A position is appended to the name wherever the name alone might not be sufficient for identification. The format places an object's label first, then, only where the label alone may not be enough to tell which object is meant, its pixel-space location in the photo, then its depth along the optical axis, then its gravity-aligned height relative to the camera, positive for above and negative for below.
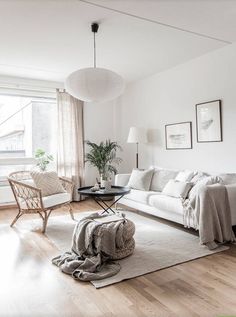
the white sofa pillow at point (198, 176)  4.04 -0.38
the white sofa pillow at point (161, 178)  4.70 -0.45
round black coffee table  3.74 -0.55
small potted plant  5.71 -0.07
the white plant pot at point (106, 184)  4.12 -0.46
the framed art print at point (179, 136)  4.74 +0.31
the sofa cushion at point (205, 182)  3.50 -0.40
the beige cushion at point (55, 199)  3.90 -0.66
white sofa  3.38 -0.71
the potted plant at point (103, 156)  5.95 -0.04
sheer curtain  5.88 +0.35
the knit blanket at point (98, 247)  2.51 -0.95
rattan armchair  3.83 -0.66
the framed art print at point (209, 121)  4.17 +0.49
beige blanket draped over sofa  3.07 -0.74
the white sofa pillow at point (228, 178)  3.57 -0.36
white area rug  2.57 -1.09
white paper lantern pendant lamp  3.02 +0.81
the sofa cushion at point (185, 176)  4.26 -0.38
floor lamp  5.35 +0.36
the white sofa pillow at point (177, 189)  3.80 -0.54
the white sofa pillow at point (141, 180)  4.79 -0.48
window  5.62 +0.59
